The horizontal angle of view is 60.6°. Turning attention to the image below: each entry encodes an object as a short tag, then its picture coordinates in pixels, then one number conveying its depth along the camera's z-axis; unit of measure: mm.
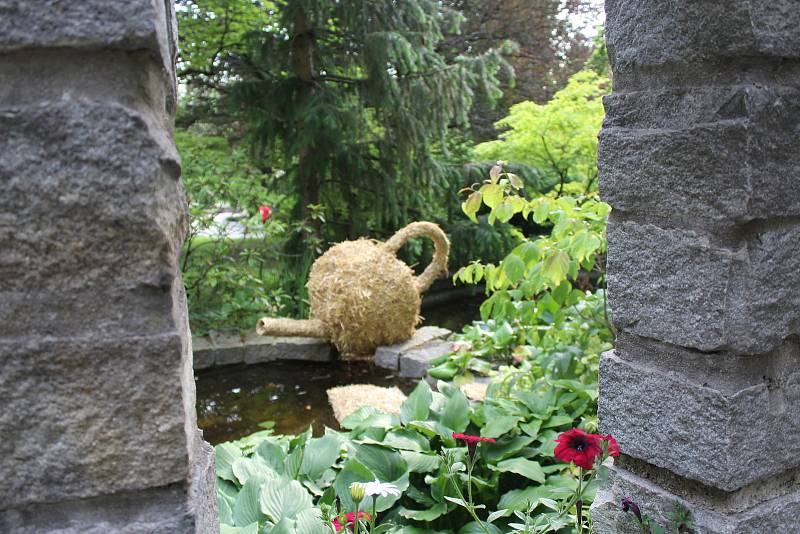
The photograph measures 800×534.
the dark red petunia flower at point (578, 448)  1439
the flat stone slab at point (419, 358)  4984
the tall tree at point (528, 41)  11172
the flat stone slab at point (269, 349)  5496
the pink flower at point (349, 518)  1552
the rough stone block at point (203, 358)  5359
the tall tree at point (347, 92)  6766
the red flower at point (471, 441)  1589
